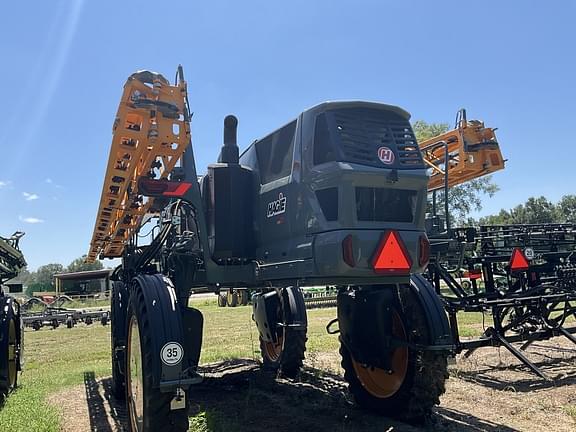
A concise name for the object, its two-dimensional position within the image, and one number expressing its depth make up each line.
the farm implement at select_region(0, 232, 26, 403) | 7.23
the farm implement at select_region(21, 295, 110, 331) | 21.55
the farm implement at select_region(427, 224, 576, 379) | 7.66
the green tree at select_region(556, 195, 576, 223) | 75.11
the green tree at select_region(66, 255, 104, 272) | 113.69
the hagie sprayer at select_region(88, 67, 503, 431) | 4.19
